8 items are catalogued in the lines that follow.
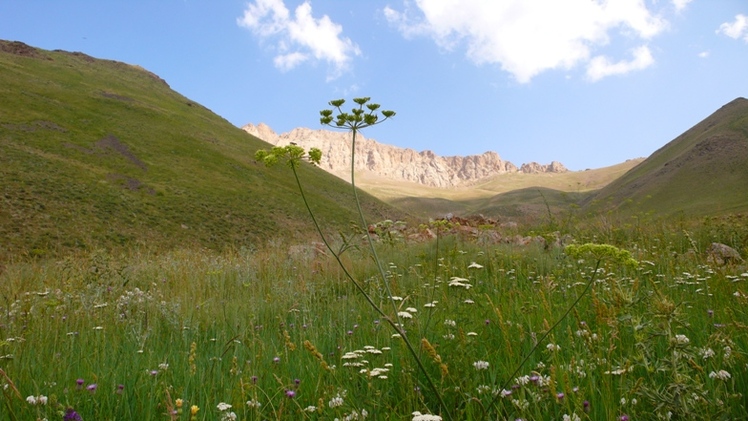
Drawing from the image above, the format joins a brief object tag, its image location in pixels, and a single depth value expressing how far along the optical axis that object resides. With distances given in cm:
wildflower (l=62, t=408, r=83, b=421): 184
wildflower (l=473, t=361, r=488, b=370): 257
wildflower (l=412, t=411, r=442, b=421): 162
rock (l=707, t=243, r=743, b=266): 664
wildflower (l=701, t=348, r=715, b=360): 233
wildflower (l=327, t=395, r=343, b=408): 217
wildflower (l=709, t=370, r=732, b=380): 215
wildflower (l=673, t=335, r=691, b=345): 204
